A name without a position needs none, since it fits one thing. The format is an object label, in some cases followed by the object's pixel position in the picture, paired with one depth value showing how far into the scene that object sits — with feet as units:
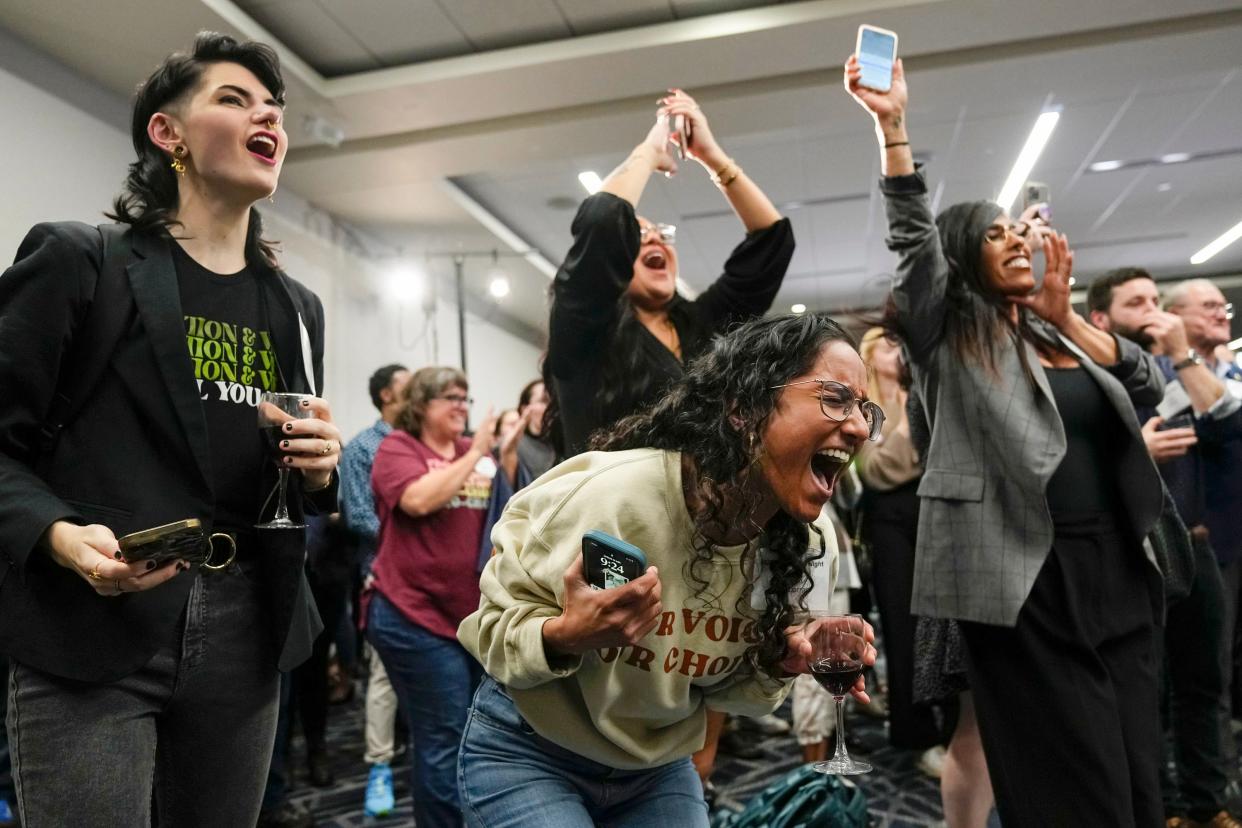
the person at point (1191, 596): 8.86
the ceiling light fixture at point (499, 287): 27.06
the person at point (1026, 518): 5.76
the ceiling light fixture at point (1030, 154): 19.47
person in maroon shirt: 8.05
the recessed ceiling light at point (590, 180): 21.21
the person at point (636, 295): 5.41
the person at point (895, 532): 10.83
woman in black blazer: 3.59
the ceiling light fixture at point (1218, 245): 28.19
